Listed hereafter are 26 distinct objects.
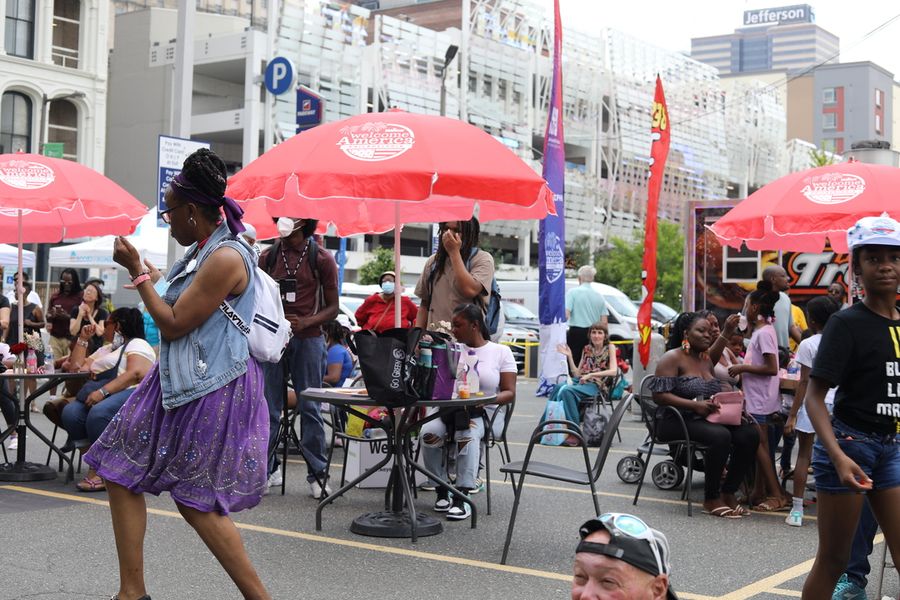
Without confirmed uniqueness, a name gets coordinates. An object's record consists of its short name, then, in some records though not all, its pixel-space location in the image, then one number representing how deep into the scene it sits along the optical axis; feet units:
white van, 89.56
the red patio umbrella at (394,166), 23.18
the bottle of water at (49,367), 30.15
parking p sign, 154.71
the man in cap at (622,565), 7.71
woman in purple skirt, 14.32
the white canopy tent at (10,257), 70.38
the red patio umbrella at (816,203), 30.55
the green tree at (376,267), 156.87
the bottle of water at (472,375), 25.16
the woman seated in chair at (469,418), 25.81
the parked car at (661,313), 105.30
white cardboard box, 28.58
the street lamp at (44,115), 136.46
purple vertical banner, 52.16
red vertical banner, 52.95
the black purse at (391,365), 22.03
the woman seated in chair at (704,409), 26.76
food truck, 48.85
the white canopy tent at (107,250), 68.39
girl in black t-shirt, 14.25
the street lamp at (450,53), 93.89
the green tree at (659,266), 184.96
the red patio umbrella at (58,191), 29.07
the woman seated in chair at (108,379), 27.78
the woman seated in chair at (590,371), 40.19
